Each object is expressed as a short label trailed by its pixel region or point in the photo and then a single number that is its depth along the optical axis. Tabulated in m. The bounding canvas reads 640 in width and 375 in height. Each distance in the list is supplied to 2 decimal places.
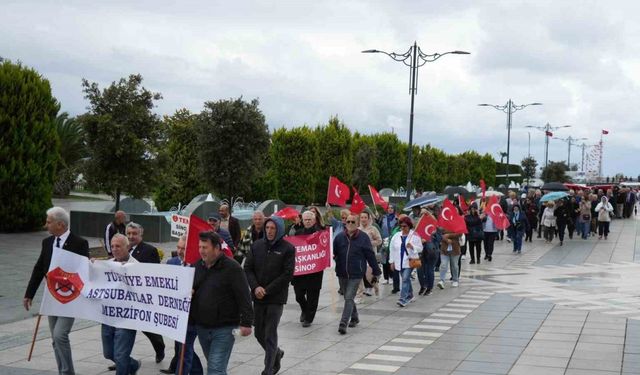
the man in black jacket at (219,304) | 7.09
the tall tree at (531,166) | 108.88
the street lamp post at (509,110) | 49.91
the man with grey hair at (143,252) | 9.02
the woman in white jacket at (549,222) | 30.36
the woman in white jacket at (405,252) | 14.59
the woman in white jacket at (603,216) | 32.22
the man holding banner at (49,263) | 8.02
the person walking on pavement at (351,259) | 11.91
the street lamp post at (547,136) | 67.38
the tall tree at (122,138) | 22.33
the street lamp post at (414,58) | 28.64
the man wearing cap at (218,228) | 11.90
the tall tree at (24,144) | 26.16
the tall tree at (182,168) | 35.78
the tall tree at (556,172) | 100.88
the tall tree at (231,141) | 27.75
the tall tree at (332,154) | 54.75
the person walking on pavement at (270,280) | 8.73
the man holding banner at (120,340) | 7.95
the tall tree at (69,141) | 48.56
